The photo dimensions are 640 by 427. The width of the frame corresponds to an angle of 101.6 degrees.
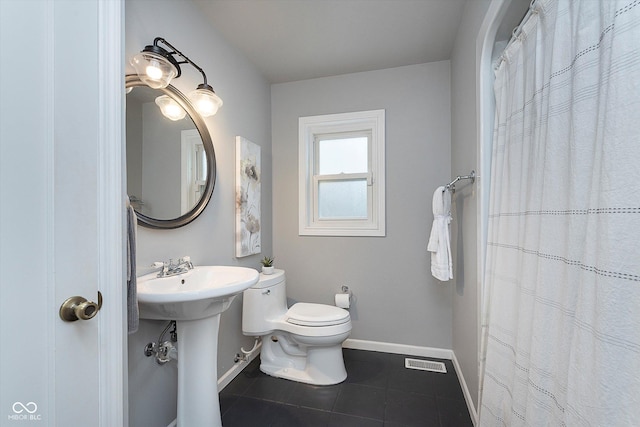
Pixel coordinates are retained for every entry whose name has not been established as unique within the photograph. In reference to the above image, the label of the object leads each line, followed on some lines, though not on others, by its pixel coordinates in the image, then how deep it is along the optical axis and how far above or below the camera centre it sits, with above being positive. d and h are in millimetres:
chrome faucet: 1282 -307
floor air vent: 1974 -1212
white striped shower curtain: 518 -32
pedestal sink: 1123 -636
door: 545 -11
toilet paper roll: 2188 -777
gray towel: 910 -248
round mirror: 1256 +271
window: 2312 +317
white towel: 1781 -195
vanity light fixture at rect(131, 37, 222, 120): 1124 +622
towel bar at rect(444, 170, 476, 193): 1405 +186
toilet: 1788 -874
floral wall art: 1934 +79
